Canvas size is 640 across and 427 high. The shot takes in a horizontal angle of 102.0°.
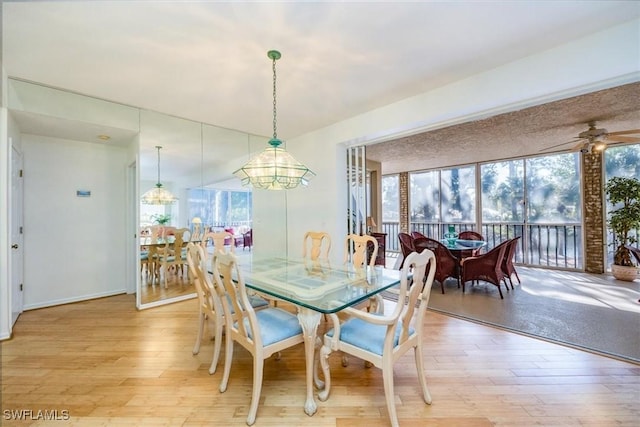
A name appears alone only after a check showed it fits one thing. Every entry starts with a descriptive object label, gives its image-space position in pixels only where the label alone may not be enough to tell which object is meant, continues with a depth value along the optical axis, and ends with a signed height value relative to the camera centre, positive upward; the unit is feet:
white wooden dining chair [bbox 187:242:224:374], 6.39 -2.15
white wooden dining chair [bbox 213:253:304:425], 5.17 -2.54
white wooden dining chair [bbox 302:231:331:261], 10.88 -1.20
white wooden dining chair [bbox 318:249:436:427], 4.84 -2.57
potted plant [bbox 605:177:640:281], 14.60 -0.26
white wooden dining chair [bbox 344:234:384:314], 8.66 -1.31
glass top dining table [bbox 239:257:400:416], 5.37 -1.76
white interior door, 9.40 -0.63
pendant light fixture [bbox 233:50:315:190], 7.31 +1.37
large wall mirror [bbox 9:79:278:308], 10.71 +1.99
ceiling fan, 12.06 +3.64
